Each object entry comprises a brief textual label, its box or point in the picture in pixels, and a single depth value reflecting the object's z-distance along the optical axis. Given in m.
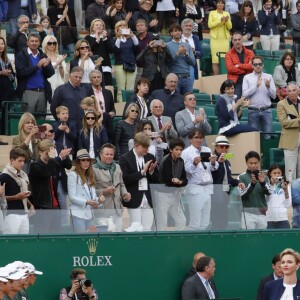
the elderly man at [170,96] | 25.17
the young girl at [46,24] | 28.36
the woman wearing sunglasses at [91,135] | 23.22
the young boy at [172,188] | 21.66
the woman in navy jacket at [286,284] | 17.91
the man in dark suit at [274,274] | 21.16
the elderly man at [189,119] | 24.28
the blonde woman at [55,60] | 26.11
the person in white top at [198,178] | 21.94
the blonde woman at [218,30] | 30.92
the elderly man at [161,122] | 23.97
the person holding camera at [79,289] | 20.08
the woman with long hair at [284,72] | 28.88
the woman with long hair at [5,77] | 25.20
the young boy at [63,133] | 23.01
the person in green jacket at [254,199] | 22.41
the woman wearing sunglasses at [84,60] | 25.75
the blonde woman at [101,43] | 27.14
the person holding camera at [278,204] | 22.66
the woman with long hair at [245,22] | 32.34
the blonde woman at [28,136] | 21.73
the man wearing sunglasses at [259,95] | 27.02
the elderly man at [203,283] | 20.81
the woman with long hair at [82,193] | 21.05
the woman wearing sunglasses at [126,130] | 23.70
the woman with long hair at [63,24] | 29.12
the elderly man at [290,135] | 25.42
